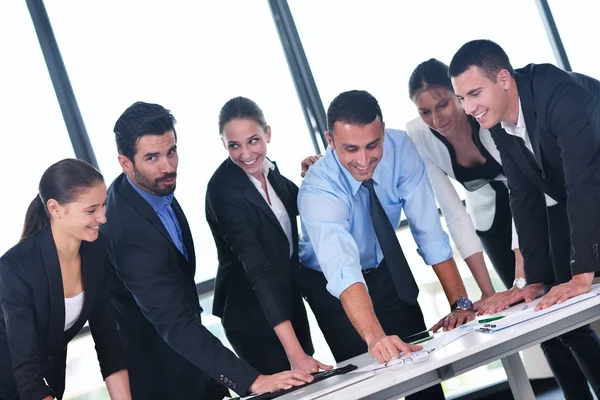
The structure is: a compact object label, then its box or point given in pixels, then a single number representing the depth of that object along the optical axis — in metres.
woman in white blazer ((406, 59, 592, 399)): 2.99
